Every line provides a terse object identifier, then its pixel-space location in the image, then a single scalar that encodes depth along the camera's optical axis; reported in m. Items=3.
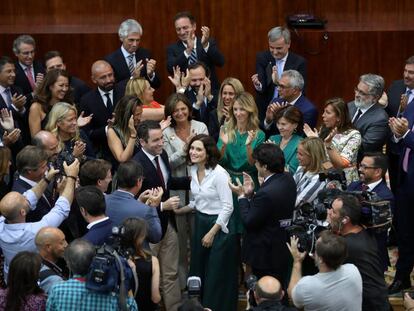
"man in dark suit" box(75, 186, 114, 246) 6.38
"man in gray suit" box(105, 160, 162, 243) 6.75
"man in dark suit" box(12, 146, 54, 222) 7.02
